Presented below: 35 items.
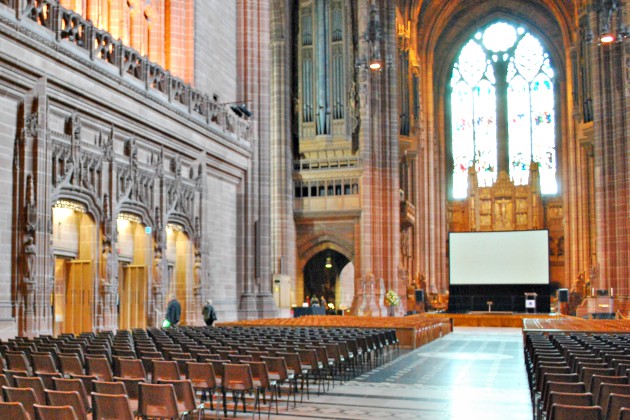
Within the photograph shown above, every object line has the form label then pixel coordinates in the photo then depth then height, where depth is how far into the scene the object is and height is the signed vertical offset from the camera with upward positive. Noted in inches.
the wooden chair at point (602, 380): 318.3 -53.0
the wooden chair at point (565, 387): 311.1 -54.2
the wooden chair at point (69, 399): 278.7 -51.1
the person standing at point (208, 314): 932.6 -65.5
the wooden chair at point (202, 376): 392.2 -60.3
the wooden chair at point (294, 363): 469.4 -64.7
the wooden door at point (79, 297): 802.2 -37.0
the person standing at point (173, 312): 865.5 -58.2
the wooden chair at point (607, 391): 296.2 -53.4
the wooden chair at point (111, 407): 279.6 -54.2
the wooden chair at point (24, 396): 282.7 -50.3
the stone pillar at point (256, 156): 1181.7 +171.2
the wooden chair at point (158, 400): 310.8 -57.5
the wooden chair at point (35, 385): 309.7 -50.5
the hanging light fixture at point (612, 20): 869.2 +316.5
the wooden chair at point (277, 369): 442.0 -64.8
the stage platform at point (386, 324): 882.1 -81.9
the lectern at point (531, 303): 1631.9 -99.5
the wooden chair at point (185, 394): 328.5 -58.0
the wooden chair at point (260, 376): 412.1 -63.4
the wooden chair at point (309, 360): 502.6 -67.6
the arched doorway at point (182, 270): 1011.9 -11.4
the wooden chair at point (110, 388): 304.2 -51.2
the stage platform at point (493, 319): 1508.4 -124.8
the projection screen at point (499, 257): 1727.4 +1.2
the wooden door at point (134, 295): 906.7 -40.1
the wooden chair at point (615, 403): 267.9 -52.4
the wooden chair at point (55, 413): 251.8 -50.2
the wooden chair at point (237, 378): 395.9 -62.2
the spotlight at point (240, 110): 1154.0 +235.6
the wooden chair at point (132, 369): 397.4 -56.7
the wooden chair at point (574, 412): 261.6 -54.4
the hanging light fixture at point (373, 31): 1205.1 +380.9
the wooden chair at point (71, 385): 311.1 -51.0
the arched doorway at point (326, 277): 1752.0 -39.4
